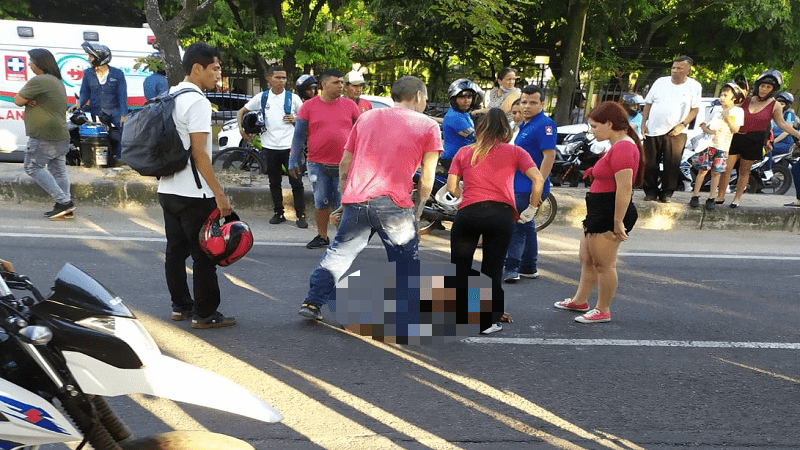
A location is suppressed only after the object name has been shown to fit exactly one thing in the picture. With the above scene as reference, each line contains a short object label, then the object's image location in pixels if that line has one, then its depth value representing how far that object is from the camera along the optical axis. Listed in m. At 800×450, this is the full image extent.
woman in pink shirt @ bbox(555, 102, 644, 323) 4.96
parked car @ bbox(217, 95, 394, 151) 12.58
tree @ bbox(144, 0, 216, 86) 9.03
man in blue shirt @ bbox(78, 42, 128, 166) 10.05
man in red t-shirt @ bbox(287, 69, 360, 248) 6.94
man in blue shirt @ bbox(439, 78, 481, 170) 6.70
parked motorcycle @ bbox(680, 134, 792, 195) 12.04
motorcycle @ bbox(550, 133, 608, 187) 12.23
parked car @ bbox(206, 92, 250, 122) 14.11
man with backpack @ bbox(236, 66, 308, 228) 8.09
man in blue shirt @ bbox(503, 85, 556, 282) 6.00
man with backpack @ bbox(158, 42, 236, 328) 4.43
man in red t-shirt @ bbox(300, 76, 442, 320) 4.71
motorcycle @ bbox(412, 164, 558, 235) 8.00
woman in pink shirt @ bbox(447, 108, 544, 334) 5.01
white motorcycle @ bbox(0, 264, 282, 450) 2.21
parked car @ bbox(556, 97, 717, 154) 12.80
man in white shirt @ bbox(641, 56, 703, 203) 8.80
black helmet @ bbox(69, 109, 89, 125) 10.19
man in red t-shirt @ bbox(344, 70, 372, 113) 8.07
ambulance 12.02
